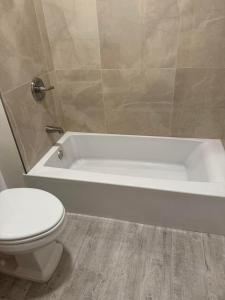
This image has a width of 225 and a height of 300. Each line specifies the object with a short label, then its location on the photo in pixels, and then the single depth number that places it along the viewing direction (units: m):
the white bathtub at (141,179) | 1.39
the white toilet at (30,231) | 1.04
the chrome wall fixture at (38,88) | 1.64
